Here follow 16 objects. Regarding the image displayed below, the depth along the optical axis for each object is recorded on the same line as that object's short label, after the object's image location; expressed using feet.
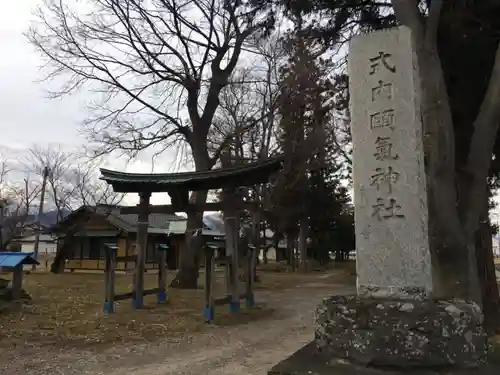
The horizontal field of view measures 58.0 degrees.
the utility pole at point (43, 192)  106.15
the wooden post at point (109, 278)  36.96
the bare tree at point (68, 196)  106.42
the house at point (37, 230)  97.07
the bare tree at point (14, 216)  92.43
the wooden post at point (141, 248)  39.52
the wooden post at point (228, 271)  38.24
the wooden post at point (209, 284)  33.68
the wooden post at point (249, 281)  41.33
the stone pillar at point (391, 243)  11.44
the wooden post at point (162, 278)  43.63
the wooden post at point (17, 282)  40.06
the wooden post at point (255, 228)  77.03
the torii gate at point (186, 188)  38.19
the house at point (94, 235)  91.76
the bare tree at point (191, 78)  59.21
